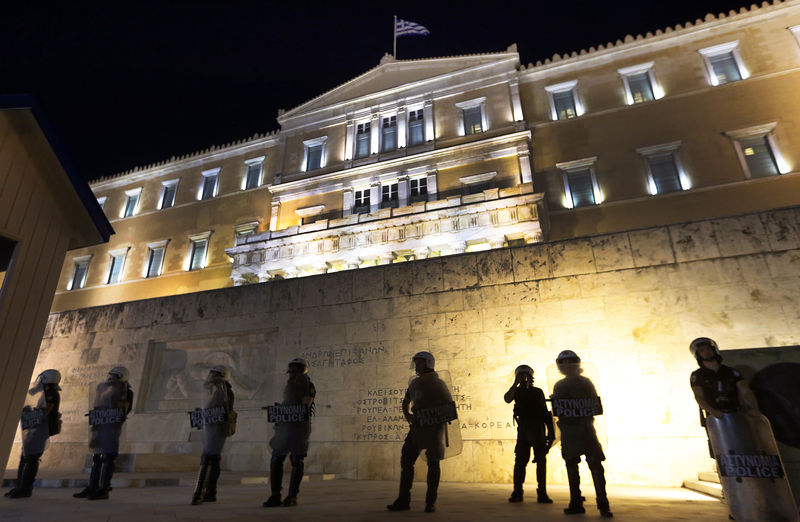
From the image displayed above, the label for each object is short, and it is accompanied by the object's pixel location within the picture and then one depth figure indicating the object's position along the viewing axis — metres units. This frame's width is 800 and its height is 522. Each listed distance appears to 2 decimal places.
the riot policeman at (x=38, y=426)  6.67
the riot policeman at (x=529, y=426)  6.16
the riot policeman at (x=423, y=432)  5.30
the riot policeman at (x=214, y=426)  6.06
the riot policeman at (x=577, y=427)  5.19
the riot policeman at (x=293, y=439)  5.70
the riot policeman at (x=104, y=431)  6.40
